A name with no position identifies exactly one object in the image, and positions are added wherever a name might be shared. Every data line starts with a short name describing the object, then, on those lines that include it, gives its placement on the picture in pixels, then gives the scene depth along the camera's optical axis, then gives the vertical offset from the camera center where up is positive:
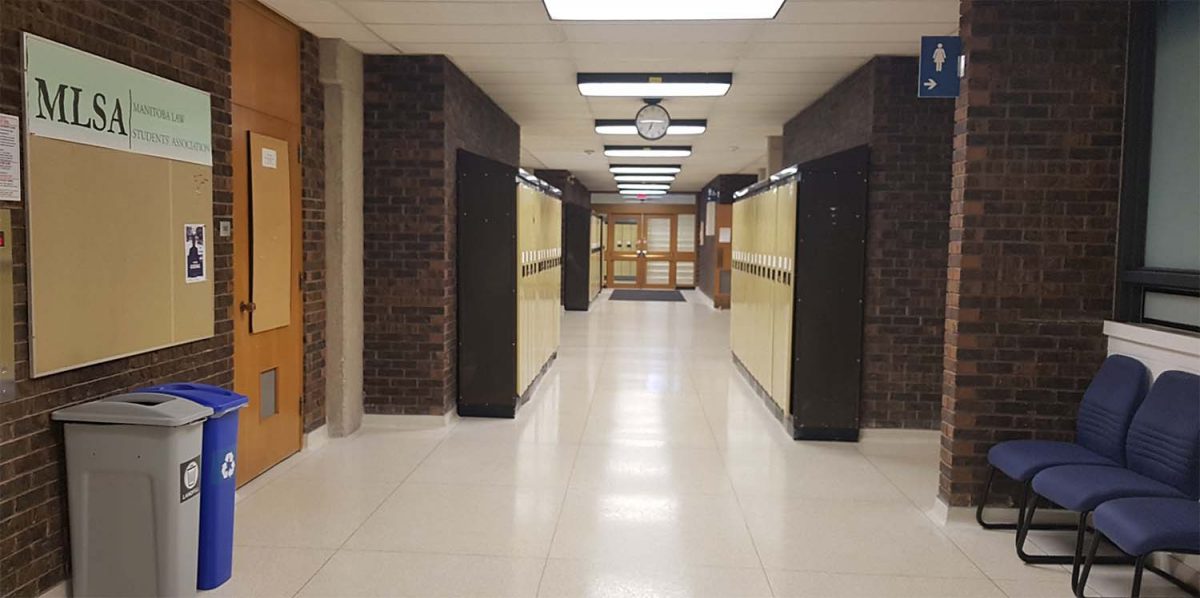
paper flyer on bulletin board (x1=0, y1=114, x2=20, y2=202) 2.71 +0.26
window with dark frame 3.52 +0.38
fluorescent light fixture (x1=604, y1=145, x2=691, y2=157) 10.99 +1.31
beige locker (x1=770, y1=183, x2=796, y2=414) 5.90 -0.39
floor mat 18.59 -1.26
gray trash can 2.98 -0.98
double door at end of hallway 22.31 -0.07
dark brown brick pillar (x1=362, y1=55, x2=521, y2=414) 5.84 +0.06
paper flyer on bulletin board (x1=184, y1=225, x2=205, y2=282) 3.78 -0.08
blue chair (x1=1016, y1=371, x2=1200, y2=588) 3.17 -0.89
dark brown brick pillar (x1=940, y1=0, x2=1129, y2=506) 3.93 +0.16
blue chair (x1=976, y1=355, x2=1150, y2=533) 3.60 -0.86
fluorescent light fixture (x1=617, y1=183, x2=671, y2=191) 17.78 +1.31
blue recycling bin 3.22 -1.01
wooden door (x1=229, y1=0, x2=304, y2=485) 4.43 +0.00
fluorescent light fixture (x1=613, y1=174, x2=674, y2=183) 15.71 +1.32
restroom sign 4.04 +0.93
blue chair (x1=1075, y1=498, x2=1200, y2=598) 2.79 -0.98
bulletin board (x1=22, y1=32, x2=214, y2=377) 2.88 +0.11
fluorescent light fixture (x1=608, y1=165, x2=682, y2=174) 13.97 +1.33
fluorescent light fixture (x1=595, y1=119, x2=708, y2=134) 8.62 +1.31
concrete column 5.50 +0.09
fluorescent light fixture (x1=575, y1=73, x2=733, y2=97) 6.33 +1.29
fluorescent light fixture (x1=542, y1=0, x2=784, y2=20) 4.36 +1.31
